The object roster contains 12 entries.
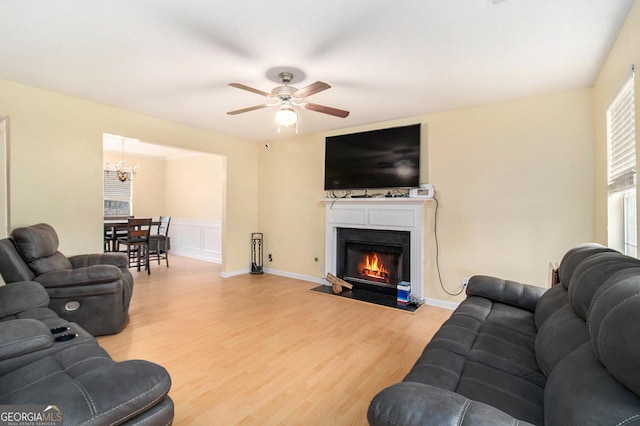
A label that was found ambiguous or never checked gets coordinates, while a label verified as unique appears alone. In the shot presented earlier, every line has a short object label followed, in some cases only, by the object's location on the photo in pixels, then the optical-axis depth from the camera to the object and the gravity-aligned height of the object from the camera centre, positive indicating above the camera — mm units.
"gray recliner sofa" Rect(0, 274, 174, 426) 1097 -701
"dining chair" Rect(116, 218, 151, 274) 5375 -440
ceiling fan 2703 +1014
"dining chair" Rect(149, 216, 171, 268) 6104 -524
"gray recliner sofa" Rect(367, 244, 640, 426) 792 -597
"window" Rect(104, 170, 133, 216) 7105 +390
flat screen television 4051 +786
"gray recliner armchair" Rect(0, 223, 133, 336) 2600 -613
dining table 5602 -367
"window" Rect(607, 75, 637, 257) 1997 +339
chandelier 6310 +948
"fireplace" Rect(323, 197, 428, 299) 3988 -194
